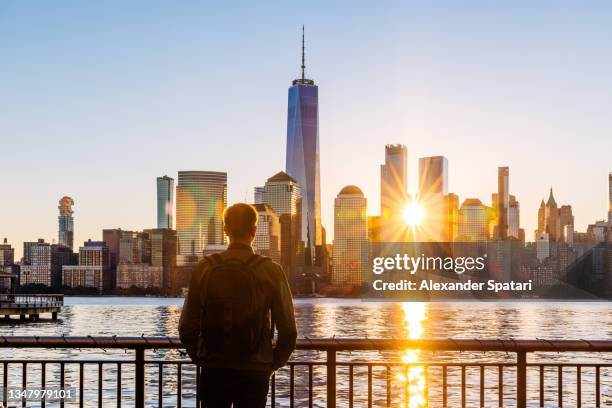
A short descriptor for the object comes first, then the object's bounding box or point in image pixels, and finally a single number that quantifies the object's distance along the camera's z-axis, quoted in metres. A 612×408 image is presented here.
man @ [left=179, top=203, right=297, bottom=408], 6.51
